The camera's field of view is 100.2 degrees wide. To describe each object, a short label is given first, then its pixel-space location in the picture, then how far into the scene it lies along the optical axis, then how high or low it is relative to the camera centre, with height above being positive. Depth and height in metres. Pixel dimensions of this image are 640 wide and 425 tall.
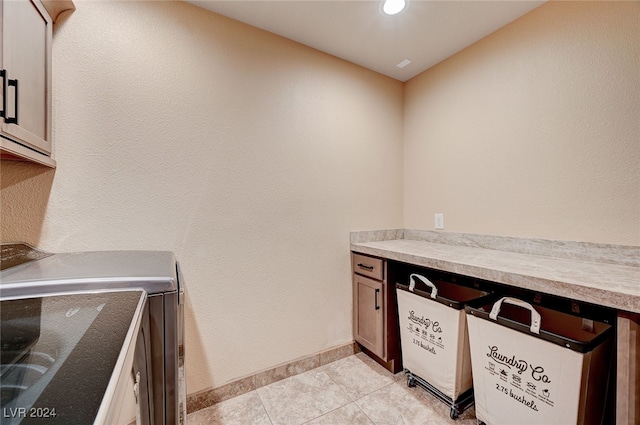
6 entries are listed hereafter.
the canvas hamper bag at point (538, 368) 1.01 -0.65
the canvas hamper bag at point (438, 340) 1.44 -0.74
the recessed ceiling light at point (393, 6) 1.51 +1.19
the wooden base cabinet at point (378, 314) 1.85 -0.71
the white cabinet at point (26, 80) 0.90 +0.52
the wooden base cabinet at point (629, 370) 0.88 -0.52
